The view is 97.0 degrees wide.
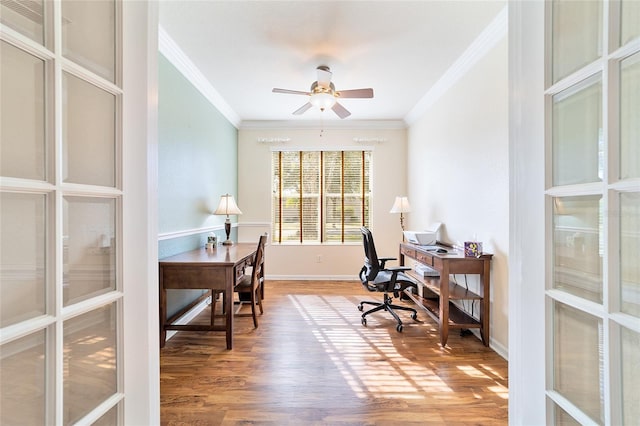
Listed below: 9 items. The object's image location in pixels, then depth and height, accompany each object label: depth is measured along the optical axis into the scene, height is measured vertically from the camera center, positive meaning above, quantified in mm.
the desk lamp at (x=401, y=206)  4223 +97
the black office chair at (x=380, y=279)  2998 -731
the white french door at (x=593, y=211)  685 +2
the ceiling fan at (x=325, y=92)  2861 +1263
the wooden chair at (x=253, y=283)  2949 -764
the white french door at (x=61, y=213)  602 +1
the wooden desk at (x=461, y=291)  2541 -725
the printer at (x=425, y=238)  3318 -300
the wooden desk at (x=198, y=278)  2447 -565
